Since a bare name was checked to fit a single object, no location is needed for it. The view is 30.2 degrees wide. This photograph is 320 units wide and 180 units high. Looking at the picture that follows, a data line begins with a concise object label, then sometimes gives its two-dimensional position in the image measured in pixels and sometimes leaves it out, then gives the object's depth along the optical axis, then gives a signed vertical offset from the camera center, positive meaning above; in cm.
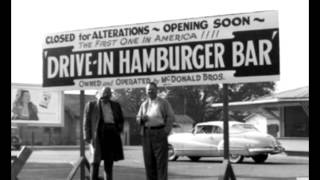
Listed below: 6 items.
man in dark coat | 1048 -80
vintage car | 2178 -219
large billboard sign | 1018 +60
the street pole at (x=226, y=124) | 1031 -67
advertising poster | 4525 -166
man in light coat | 1048 -84
